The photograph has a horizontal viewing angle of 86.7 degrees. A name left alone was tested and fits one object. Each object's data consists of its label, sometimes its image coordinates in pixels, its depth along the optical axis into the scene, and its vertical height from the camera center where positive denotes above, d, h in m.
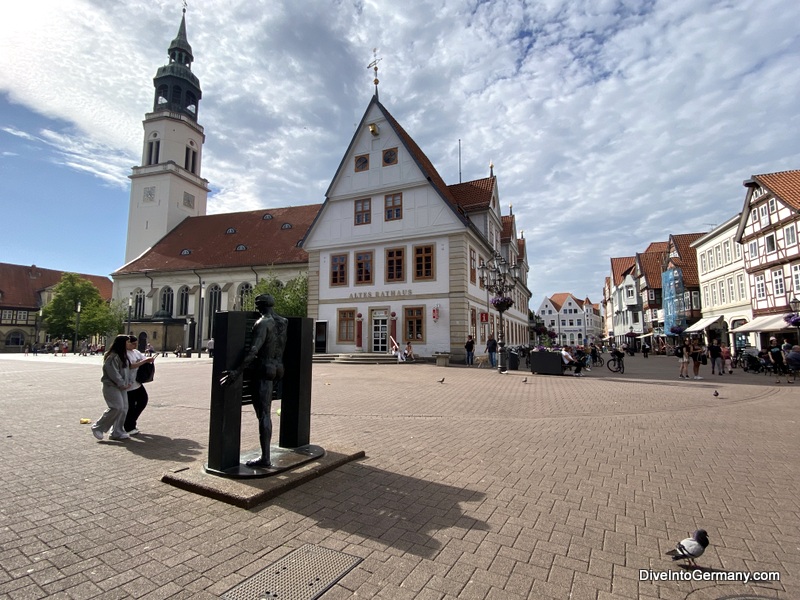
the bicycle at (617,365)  21.51 -0.85
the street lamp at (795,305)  23.68 +2.45
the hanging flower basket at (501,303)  20.36 +2.22
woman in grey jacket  6.55 -0.63
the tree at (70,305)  53.57 +6.01
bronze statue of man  4.68 -0.11
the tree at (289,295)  34.66 +4.60
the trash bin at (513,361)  21.22 -0.59
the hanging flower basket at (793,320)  21.45 +1.49
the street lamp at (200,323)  39.74 +2.68
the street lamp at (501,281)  20.50 +3.37
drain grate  2.69 -1.53
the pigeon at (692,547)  2.92 -1.37
